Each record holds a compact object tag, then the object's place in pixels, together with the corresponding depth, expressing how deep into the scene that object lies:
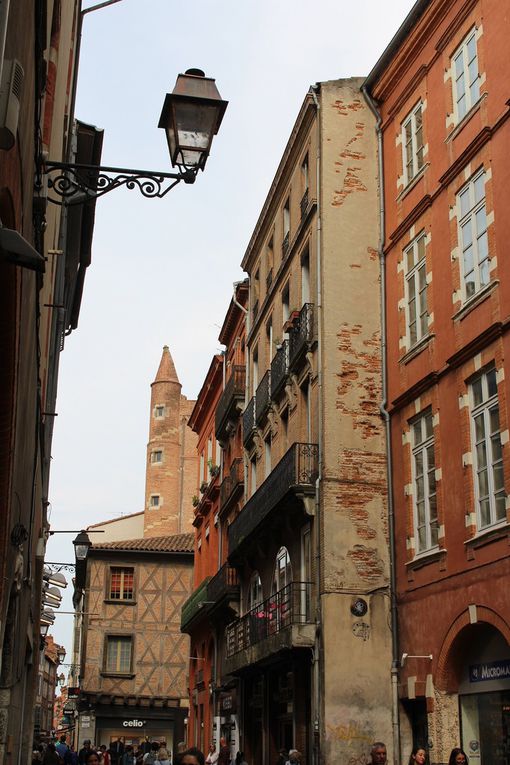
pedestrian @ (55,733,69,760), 27.04
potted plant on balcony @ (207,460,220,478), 36.88
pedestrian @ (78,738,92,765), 21.02
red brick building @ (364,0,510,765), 15.72
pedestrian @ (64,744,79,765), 27.36
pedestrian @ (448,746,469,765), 11.82
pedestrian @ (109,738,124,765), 33.59
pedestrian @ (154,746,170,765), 20.61
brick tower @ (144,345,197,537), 69.38
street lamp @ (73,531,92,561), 23.08
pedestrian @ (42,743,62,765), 20.55
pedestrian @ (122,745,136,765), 29.73
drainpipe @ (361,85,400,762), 18.80
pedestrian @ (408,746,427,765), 12.39
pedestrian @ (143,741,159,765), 22.95
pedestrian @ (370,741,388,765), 10.92
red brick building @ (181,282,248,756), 30.95
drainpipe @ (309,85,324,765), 19.26
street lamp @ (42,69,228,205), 7.40
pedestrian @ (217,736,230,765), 22.64
